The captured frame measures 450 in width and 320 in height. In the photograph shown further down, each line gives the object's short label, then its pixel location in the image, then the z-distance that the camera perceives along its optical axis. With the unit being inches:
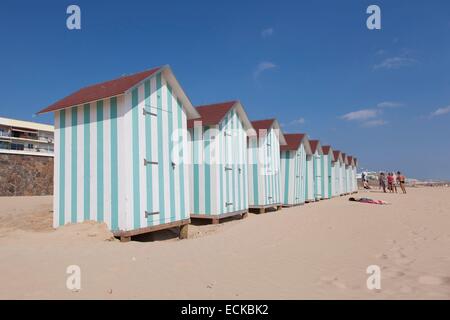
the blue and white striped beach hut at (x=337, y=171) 1012.5
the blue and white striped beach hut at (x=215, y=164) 415.2
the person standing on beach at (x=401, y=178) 957.1
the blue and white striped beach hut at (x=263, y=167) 531.5
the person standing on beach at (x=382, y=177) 1113.4
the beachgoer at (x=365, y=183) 1475.9
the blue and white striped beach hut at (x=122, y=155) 270.5
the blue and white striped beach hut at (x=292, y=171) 644.1
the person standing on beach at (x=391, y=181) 1021.7
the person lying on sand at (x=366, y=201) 566.9
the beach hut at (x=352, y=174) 1280.3
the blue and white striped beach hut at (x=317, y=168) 800.9
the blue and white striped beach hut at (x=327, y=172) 876.9
